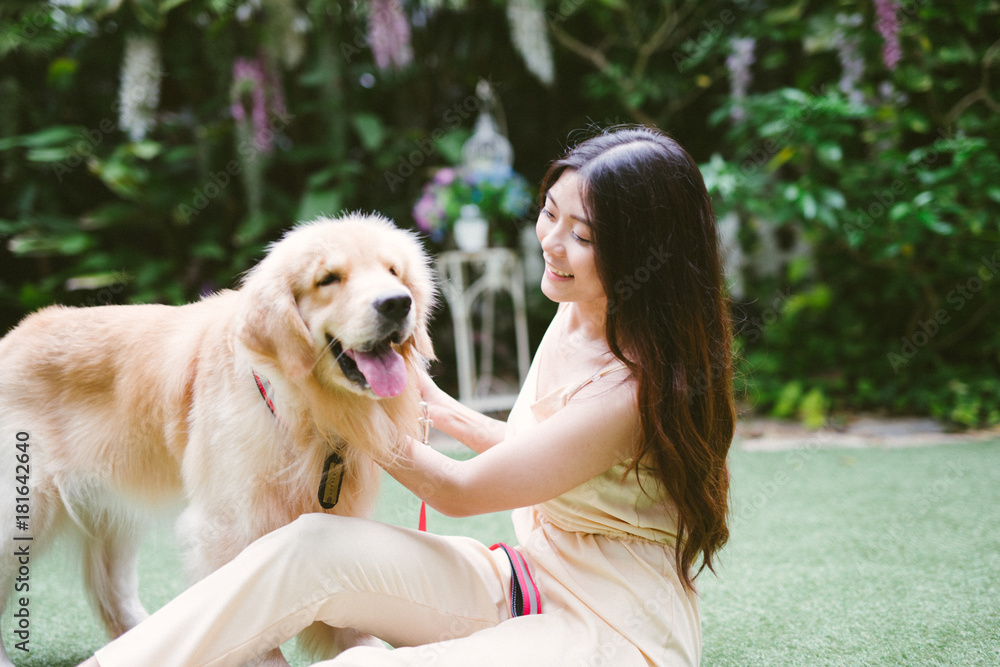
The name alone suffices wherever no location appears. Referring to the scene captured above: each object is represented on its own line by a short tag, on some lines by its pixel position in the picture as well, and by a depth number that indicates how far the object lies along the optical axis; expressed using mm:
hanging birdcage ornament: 5121
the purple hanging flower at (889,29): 4605
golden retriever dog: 1479
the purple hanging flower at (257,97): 5492
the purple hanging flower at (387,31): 5543
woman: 1339
